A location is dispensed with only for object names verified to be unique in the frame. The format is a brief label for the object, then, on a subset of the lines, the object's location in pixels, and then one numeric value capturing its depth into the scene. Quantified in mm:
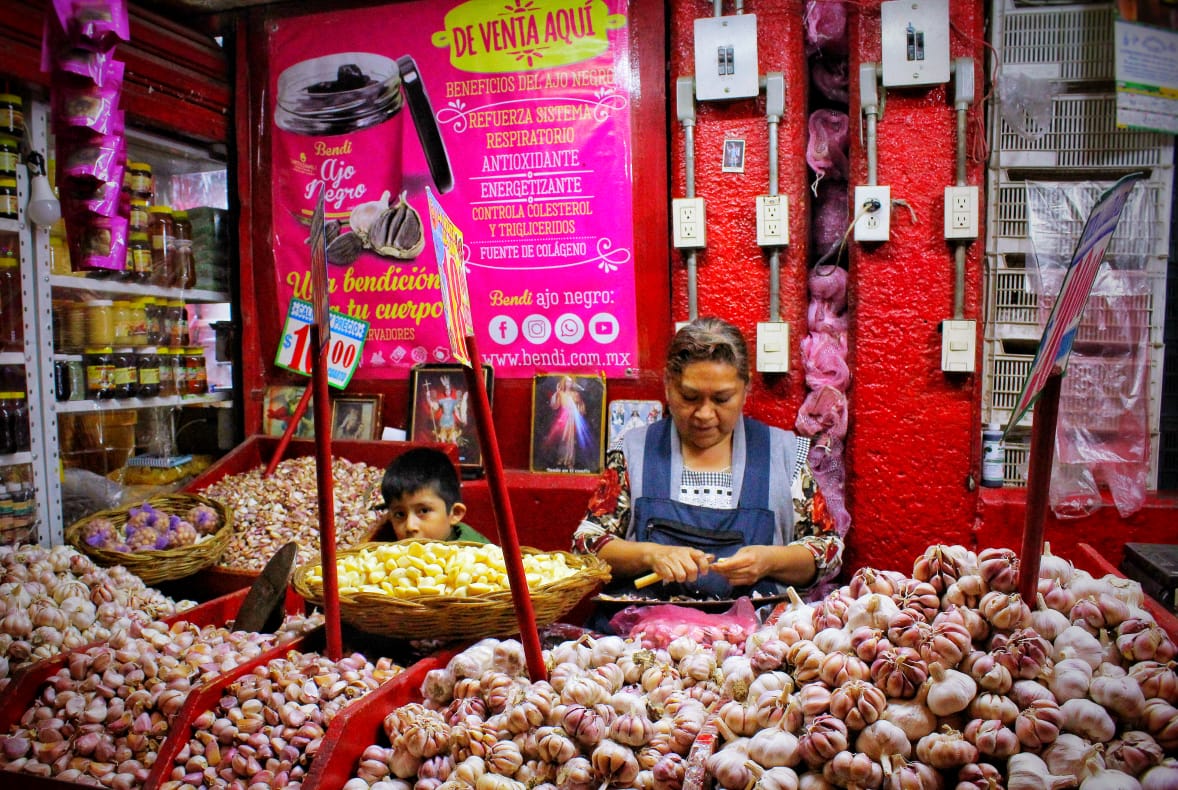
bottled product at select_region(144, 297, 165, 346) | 3062
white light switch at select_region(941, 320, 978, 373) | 2604
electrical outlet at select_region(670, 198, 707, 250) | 2803
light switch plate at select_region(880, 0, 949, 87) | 2533
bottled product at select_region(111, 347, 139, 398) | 2840
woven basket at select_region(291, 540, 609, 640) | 1195
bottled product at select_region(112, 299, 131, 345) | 2879
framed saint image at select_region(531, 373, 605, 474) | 3057
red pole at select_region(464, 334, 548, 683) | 988
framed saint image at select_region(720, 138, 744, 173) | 2783
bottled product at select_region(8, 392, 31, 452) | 2482
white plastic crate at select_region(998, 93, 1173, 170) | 2496
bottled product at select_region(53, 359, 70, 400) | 2648
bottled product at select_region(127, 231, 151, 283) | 2979
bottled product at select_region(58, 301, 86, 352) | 2725
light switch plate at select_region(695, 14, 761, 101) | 2689
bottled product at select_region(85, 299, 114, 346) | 2781
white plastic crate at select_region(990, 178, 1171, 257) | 2420
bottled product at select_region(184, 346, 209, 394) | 3254
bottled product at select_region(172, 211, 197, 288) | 3258
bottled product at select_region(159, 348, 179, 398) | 3109
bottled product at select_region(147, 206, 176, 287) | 3152
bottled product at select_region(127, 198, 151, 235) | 2992
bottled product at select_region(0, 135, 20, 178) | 2383
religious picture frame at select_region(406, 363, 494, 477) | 3166
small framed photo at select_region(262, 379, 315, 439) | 3445
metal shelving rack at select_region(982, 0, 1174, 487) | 2439
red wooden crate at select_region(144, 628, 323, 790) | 1023
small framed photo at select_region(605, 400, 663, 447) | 3012
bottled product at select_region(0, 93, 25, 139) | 2400
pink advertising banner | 3035
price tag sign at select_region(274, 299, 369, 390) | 3244
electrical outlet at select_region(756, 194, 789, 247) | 2734
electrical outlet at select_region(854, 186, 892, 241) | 2635
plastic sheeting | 2432
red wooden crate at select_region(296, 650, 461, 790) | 934
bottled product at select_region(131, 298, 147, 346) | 2959
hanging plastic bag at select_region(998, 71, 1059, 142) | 2531
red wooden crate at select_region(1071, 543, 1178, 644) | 929
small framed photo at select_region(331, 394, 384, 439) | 3304
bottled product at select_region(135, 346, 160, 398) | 2945
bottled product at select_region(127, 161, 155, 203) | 2973
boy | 2105
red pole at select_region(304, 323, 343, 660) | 1162
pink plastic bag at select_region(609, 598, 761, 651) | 1194
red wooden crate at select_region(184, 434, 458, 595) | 2988
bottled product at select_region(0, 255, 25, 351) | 2480
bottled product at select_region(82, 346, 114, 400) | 2746
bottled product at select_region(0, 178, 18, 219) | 2399
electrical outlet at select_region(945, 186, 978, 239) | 2564
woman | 2021
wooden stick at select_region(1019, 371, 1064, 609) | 881
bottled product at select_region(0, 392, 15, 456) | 2453
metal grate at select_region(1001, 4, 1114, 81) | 2459
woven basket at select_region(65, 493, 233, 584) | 2121
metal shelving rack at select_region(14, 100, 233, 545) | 2527
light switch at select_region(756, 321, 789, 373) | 2768
